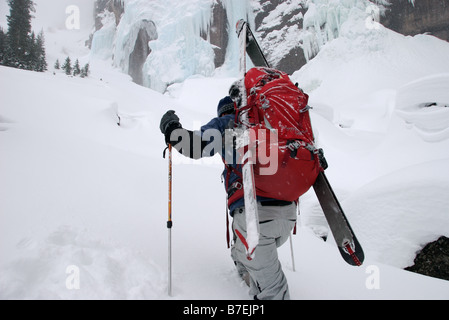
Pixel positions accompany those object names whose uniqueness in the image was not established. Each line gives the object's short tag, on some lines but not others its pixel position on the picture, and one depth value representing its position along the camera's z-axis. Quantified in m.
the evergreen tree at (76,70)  29.18
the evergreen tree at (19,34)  23.88
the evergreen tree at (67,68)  29.58
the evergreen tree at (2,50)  22.80
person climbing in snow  1.56
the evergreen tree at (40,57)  25.97
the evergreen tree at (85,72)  29.40
